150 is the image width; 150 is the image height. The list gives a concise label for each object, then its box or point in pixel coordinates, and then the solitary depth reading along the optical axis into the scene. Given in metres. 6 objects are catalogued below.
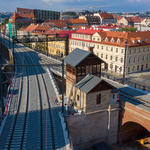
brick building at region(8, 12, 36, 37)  142.96
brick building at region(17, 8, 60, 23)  195.80
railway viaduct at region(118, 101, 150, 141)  23.92
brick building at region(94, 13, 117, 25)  161.77
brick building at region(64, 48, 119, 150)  25.58
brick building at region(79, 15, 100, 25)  152.00
